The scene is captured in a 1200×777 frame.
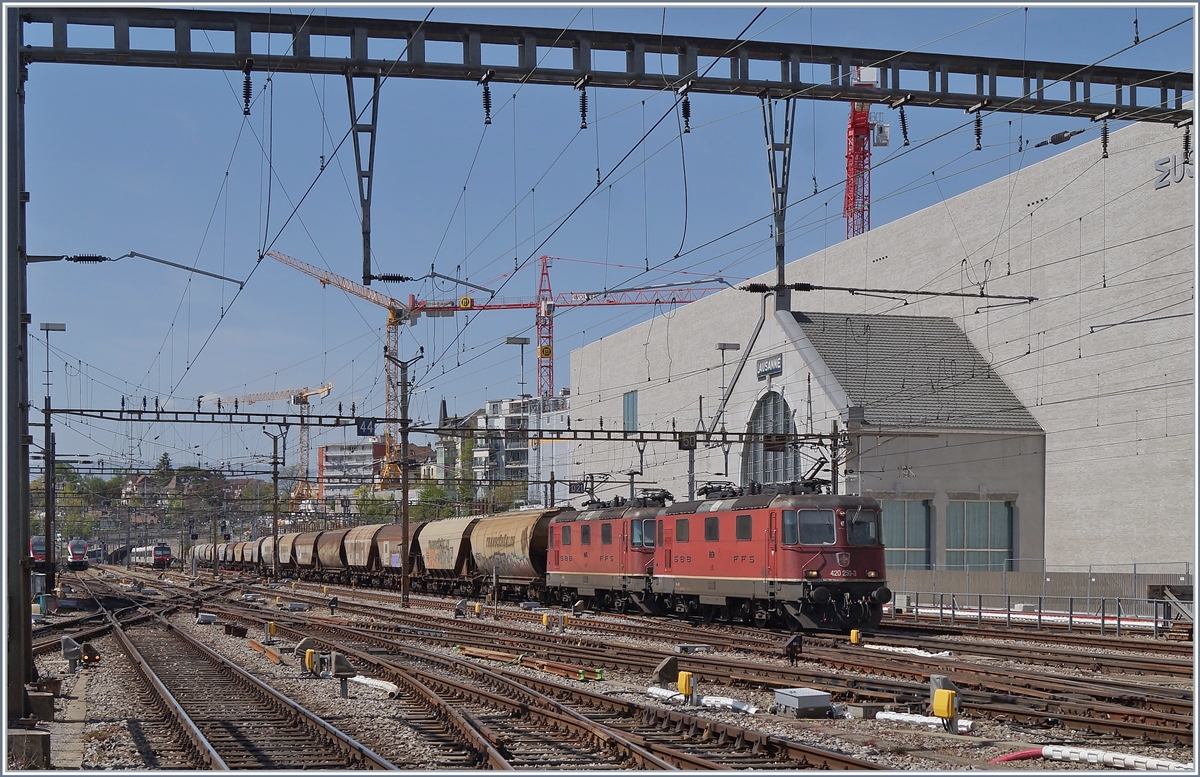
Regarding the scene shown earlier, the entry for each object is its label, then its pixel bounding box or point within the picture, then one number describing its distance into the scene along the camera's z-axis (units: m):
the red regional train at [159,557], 108.56
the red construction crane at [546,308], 148.75
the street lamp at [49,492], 40.69
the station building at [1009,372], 41.25
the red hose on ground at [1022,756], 11.93
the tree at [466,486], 115.07
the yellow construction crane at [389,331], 139.12
